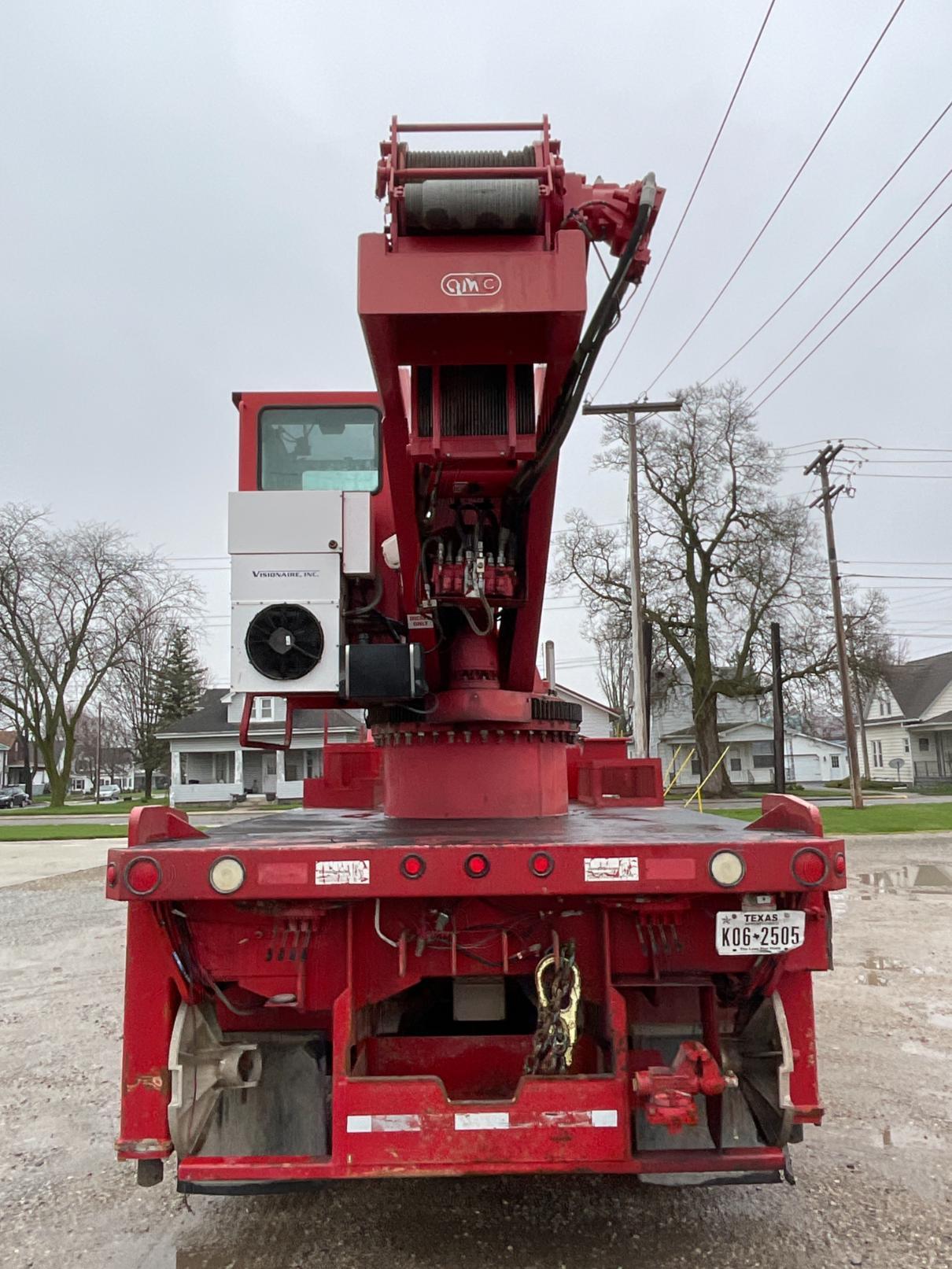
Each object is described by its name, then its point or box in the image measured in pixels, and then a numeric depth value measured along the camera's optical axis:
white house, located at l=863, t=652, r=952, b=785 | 49.44
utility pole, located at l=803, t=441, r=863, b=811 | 25.94
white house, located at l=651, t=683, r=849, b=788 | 47.78
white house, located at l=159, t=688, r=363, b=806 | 39.00
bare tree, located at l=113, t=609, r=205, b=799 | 42.97
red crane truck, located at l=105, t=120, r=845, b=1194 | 2.72
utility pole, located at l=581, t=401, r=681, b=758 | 17.56
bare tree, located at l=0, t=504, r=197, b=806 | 34.41
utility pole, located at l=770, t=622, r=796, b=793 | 25.75
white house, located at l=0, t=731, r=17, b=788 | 77.00
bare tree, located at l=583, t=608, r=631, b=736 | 32.50
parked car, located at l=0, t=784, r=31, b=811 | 53.06
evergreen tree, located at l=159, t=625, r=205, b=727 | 45.94
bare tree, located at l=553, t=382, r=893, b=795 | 31.50
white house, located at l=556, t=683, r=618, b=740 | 45.34
